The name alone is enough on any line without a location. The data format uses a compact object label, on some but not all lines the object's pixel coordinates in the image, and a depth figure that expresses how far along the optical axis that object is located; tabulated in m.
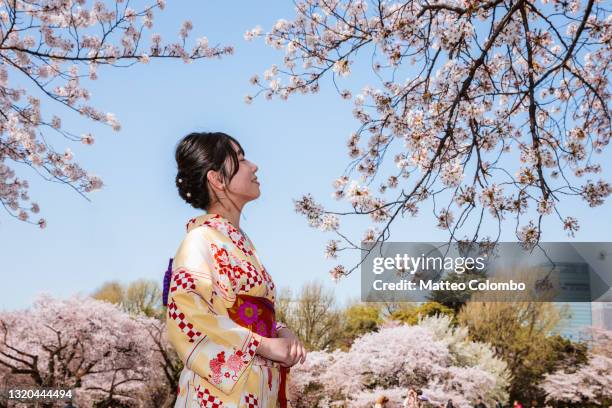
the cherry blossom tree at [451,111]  4.18
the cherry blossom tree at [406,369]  20.61
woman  2.13
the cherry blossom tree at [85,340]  20.09
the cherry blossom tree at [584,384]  23.73
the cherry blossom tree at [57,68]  5.59
